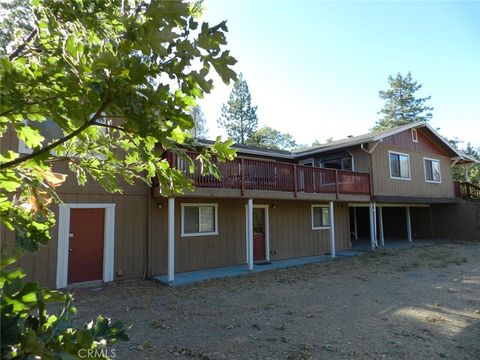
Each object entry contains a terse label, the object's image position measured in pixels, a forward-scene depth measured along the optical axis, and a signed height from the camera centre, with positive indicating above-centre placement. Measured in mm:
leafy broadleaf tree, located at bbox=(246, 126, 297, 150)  40781 +10852
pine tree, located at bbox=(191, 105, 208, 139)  39306 +10784
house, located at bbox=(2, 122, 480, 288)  8820 +123
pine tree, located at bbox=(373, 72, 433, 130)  43375 +14260
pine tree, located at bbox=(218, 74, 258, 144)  40344 +11851
